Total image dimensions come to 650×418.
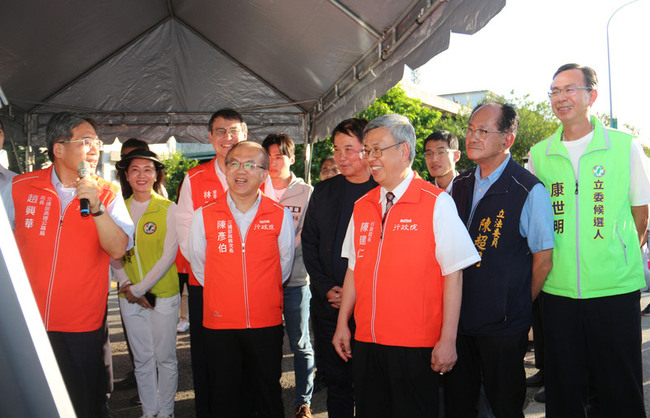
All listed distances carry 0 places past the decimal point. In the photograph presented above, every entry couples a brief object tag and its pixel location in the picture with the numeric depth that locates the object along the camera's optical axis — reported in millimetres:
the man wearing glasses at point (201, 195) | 3777
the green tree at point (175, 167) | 26781
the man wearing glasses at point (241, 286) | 3234
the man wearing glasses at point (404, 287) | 2525
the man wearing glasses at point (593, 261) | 2887
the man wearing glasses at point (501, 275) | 2771
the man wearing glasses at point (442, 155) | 4848
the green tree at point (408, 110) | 17688
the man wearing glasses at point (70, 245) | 2824
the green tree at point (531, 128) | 30953
